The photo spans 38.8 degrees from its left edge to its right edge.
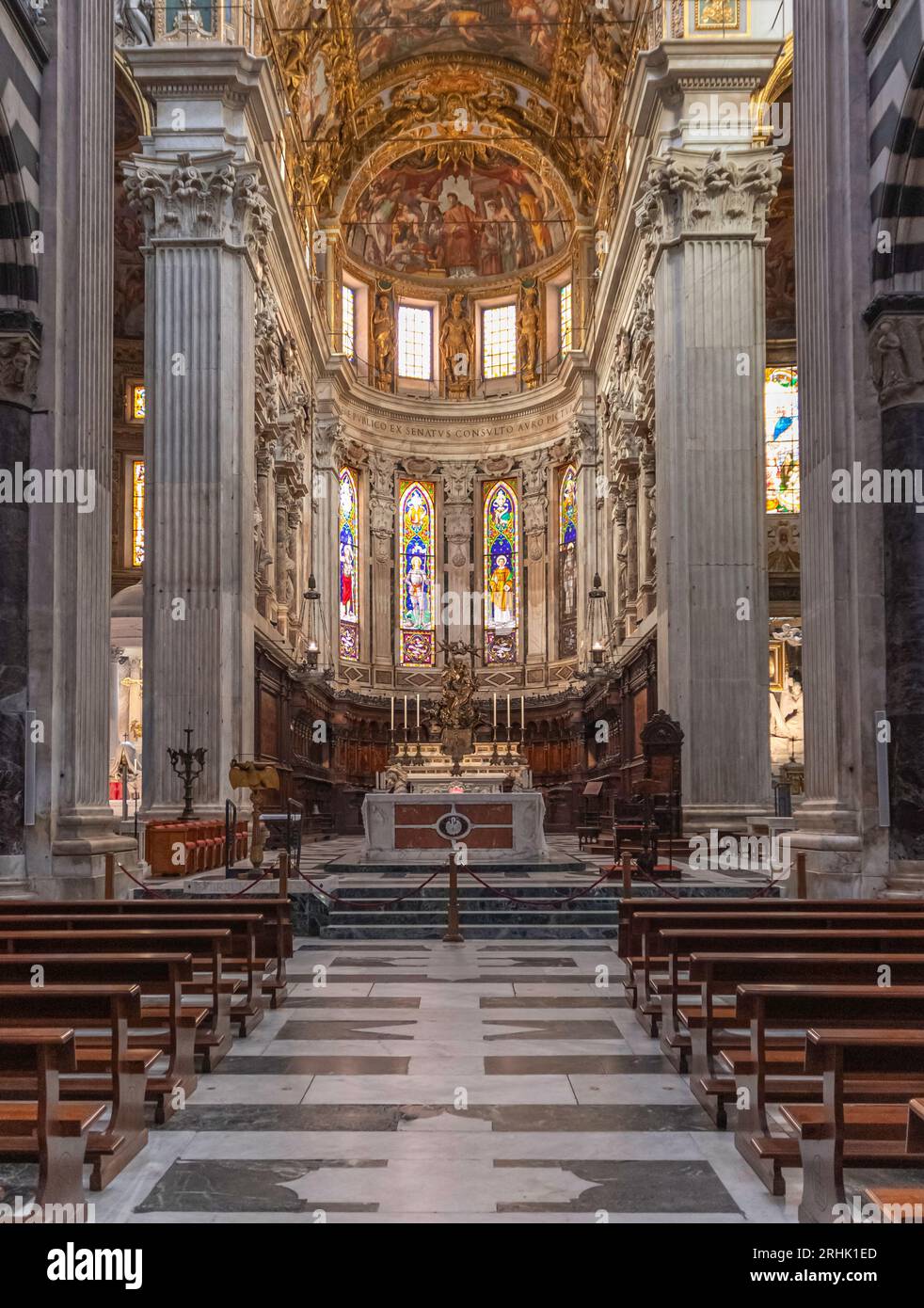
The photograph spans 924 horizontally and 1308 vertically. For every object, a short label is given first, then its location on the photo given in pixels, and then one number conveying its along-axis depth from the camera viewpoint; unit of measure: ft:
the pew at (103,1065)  16.85
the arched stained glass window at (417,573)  136.15
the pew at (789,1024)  16.34
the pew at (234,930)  25.76
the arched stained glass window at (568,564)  128.26
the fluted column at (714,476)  68.59
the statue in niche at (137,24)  71.77
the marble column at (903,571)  37.81
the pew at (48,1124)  14.34
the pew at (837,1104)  14.26
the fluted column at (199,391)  70.33
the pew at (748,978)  19.99
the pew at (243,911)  28.73
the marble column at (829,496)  39.37
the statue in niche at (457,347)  137.49
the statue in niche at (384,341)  135.03
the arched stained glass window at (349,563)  130.62
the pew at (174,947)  22.72
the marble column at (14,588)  38.86
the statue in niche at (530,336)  133.49
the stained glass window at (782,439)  105.50
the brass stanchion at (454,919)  43.60
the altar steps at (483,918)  45.73
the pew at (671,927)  25.52
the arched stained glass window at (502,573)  134.92
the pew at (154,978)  20.01
